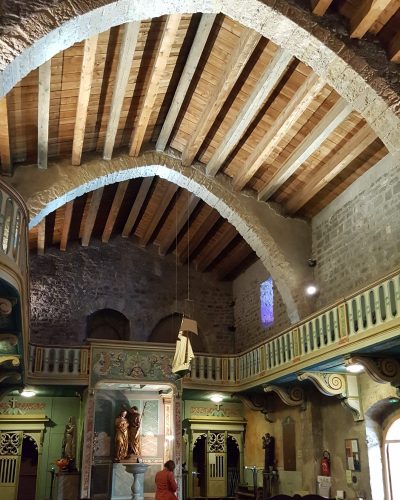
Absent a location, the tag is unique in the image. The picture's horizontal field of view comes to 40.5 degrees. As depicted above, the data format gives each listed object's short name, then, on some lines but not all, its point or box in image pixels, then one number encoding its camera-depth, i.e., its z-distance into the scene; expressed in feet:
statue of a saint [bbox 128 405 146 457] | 42.88
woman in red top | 28.27
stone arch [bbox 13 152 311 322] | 36.78
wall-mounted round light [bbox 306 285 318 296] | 39.40
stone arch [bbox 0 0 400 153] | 19.38
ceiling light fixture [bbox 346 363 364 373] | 27.99
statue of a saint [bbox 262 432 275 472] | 42.01
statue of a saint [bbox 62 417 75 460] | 41.19
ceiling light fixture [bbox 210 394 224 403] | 45.82
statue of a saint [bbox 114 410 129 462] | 42.27
